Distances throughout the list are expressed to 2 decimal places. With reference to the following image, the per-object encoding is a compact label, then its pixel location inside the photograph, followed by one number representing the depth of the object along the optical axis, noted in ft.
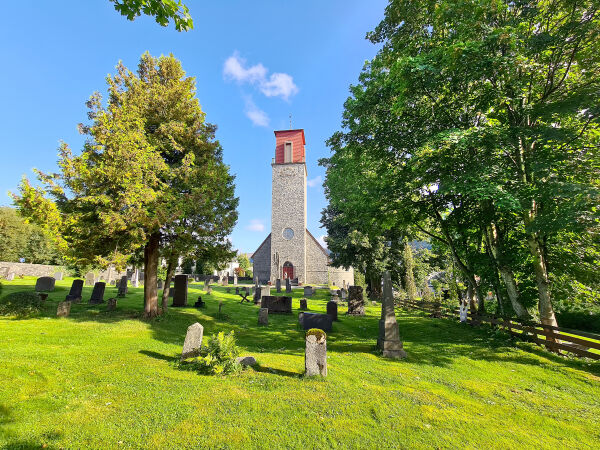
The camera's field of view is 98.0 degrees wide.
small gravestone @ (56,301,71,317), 33.99
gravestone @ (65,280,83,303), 47.19
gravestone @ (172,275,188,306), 49.09
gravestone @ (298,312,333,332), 35.17
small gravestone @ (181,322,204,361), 21.22
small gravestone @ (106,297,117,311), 40.04
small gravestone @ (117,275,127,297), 56.65
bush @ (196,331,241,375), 19.34
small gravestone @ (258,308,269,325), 39.14
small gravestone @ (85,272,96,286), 73.56
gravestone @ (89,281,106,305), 46.55
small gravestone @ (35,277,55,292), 54.65
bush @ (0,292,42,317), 32.50
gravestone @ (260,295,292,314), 49.52
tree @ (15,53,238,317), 28.78
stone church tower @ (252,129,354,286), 117.91
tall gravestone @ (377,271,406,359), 25.89
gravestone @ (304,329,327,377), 19.44
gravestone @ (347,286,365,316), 50.67
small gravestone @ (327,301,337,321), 42.96
